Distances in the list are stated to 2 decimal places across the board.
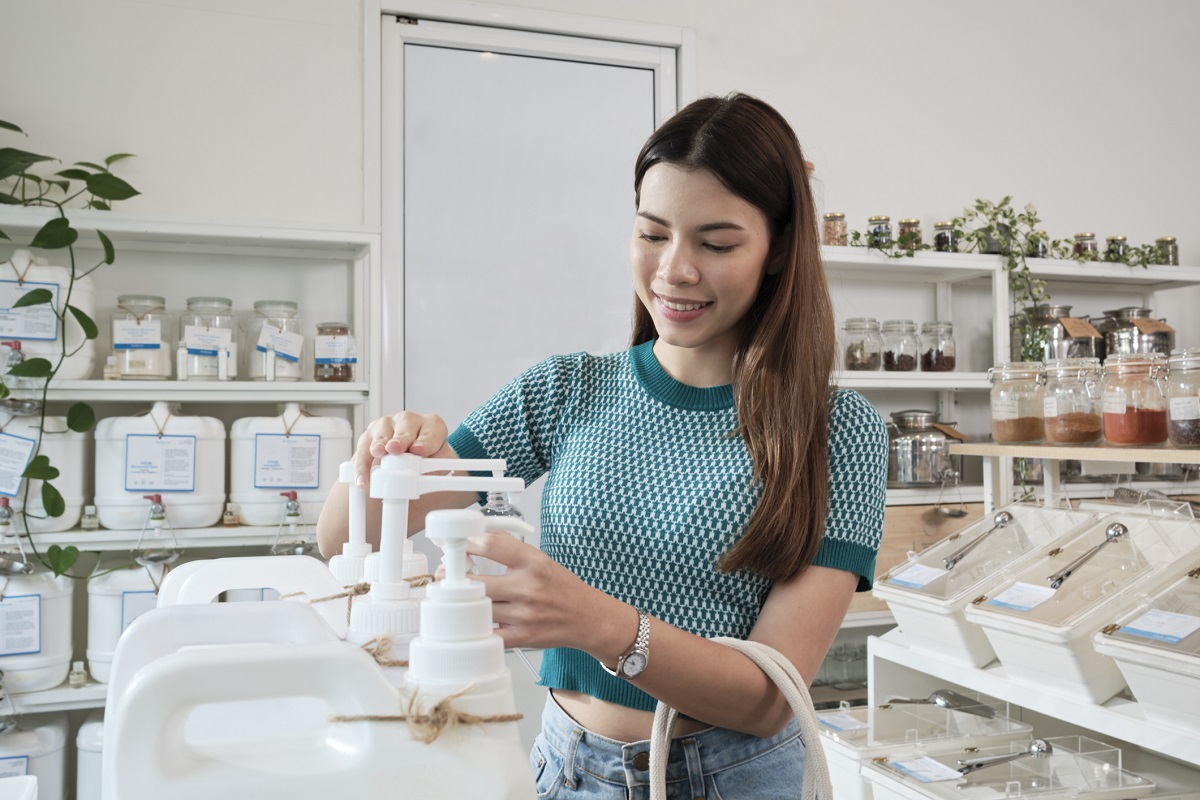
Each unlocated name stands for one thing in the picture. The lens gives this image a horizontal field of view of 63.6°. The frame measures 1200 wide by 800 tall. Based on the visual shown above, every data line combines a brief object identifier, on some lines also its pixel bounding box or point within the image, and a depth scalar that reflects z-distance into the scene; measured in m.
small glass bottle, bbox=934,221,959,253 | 3.11
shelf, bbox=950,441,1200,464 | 1.65
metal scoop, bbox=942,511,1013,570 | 1.99
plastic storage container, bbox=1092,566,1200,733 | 1.41
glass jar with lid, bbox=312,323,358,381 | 2.41
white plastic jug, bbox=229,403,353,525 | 2.29
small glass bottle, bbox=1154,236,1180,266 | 3.29
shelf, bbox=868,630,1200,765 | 1.44
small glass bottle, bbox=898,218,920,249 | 2.96
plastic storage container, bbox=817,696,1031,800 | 1.82
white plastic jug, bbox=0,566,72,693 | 2.10
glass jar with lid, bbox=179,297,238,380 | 2.28
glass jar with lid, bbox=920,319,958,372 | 3.04
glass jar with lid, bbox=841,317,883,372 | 2.95
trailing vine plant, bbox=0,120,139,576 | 2.09
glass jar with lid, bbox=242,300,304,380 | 2.37
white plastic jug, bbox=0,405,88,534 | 2.12
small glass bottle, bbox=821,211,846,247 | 2.94
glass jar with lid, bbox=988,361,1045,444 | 2.15
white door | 2.78
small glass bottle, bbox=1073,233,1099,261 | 3.22
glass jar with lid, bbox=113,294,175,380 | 2.25
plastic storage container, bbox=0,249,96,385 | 2.12
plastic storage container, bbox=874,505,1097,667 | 1.86
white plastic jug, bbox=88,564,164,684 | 2.18
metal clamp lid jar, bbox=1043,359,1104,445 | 1.96
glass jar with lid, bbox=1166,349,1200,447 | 1.68
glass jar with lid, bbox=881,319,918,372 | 2.99
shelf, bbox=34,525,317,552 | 2.16
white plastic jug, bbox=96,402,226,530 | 2.19
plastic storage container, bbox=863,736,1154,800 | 1.59
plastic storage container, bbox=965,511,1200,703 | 1.60
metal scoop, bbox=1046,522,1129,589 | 1.72
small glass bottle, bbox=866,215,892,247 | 2.95
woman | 1.01
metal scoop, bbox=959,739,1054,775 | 1.70
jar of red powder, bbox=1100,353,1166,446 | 1.78
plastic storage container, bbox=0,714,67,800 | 2.11
